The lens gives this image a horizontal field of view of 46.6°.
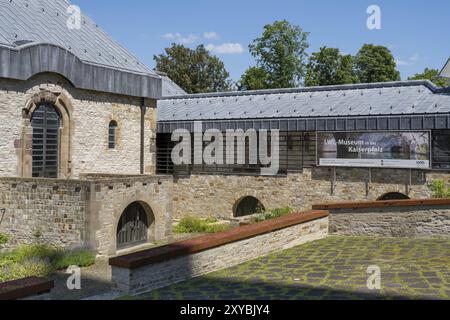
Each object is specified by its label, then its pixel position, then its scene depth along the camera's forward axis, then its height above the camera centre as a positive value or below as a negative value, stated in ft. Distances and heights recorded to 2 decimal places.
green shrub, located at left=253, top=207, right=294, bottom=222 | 60.31 -4.59
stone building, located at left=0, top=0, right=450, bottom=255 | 52.80 +4.81
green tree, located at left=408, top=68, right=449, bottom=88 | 155.51 +31.13
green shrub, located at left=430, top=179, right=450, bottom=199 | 60.34 -1.33
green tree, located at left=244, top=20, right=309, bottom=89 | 140.56 +32.85
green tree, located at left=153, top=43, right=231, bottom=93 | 161.48 +33.99
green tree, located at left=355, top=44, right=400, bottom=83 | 142.10 +30.63
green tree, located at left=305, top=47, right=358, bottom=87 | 136.26 +28.77
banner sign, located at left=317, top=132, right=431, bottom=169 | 63.16 +3.43
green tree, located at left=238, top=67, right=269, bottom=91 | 140.97 +26.67
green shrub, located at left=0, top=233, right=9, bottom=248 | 53.23 -6.53
